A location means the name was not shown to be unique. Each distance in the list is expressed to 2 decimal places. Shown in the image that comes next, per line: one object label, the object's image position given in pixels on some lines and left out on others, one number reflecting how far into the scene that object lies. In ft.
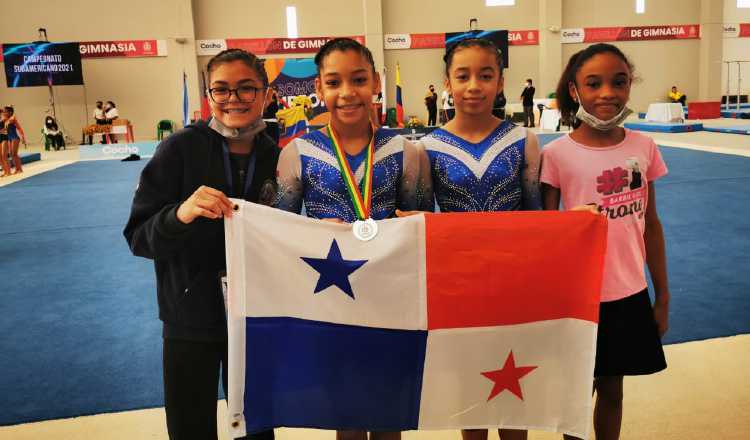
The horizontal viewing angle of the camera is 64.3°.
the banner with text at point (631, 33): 79.92
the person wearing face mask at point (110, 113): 67.72
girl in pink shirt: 6.98
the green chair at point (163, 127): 71.01
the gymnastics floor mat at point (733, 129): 53.11
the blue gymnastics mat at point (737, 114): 71.61
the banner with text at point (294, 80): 59.62
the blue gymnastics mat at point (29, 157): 54.72
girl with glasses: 6.34
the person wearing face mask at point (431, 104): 73.00
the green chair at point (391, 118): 72.74
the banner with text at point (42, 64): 65.00
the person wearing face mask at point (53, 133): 67.09
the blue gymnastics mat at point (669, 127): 60.03
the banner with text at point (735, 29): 86.17
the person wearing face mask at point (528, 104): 69.41
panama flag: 6.32
